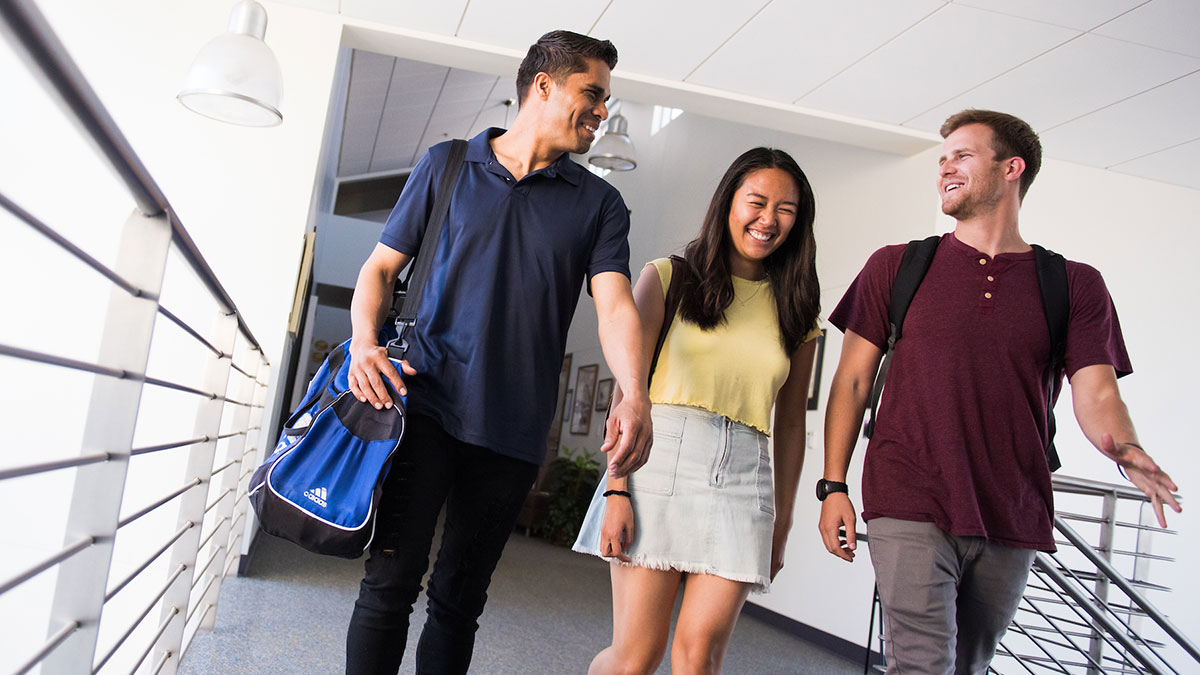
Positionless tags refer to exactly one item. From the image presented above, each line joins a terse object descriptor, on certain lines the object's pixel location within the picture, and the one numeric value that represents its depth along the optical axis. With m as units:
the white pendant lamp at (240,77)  3.38
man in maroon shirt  1.71
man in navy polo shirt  1.59
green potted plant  9.38
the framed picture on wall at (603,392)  10.21
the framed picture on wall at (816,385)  5.94
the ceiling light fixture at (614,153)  7.68
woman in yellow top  1.80
